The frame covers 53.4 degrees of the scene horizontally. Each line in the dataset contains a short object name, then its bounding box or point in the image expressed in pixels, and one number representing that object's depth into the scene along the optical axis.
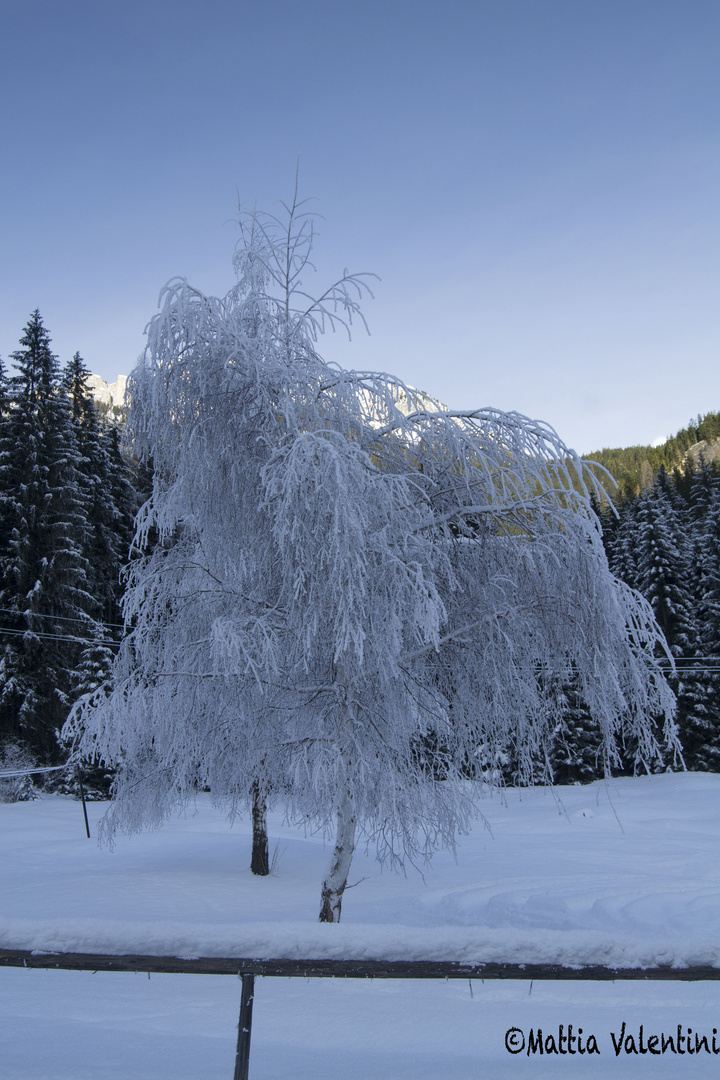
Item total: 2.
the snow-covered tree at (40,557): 25.05
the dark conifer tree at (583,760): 27.80
